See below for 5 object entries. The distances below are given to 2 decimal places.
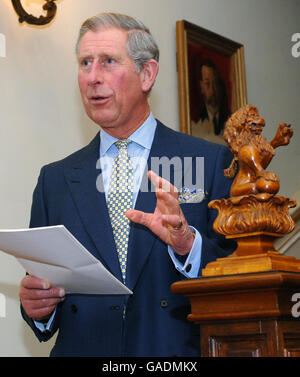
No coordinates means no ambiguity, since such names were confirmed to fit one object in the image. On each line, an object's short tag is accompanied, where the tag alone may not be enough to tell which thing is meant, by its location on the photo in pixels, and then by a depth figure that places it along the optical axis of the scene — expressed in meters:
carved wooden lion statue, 1.80
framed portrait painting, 4.79
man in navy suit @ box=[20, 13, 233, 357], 2.57
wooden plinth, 1.60
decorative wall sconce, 3.69
